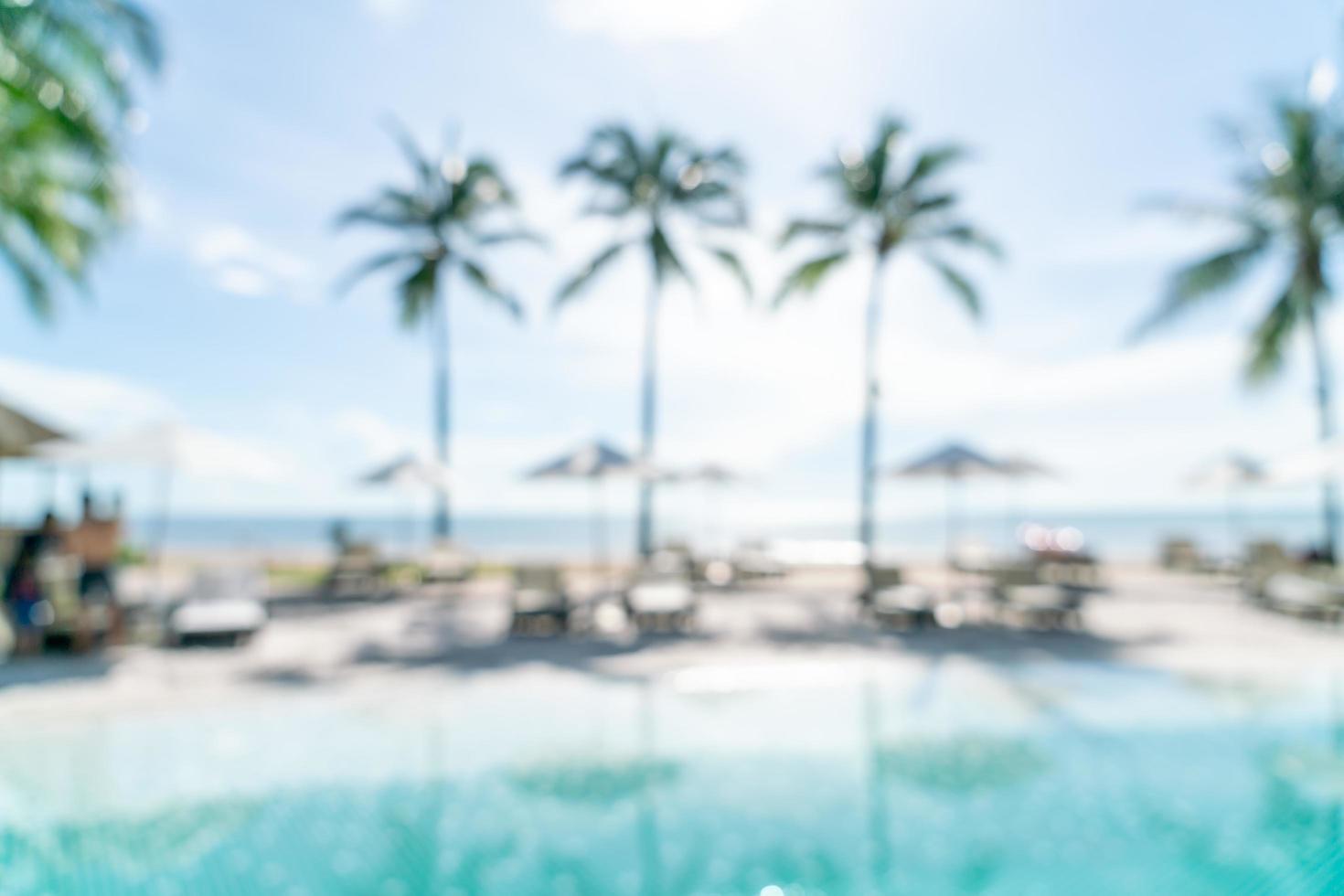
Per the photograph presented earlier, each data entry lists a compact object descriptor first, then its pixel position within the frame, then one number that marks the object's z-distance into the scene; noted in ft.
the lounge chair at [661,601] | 34.19
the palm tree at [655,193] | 61.67
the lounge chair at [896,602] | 35.22
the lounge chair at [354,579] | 46.32
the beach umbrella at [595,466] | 40.09
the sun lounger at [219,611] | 29.96
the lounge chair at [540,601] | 33.27
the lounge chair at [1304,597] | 36.91
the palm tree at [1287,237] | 55.88
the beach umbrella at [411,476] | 47.70
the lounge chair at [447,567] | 47.83
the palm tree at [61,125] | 36.73
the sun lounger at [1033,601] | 35.19
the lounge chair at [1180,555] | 57.95
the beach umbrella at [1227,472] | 54.39
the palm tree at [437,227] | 67.05
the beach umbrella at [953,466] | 40.55
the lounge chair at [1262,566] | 41.55
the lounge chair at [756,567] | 50.42
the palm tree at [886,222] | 51.80
